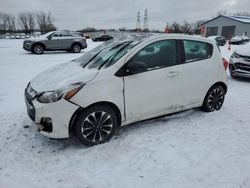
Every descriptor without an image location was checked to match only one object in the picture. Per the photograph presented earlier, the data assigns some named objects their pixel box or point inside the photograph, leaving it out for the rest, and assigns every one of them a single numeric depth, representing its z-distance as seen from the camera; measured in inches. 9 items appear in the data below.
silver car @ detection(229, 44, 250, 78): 238.1
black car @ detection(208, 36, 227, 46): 890.8
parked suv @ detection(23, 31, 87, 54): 473.1
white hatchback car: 103.6
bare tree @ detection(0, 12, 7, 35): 2364.4
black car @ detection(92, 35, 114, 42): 1135.2
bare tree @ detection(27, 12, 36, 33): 2599.6
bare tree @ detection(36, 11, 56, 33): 2391.8
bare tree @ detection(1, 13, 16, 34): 2526.8
